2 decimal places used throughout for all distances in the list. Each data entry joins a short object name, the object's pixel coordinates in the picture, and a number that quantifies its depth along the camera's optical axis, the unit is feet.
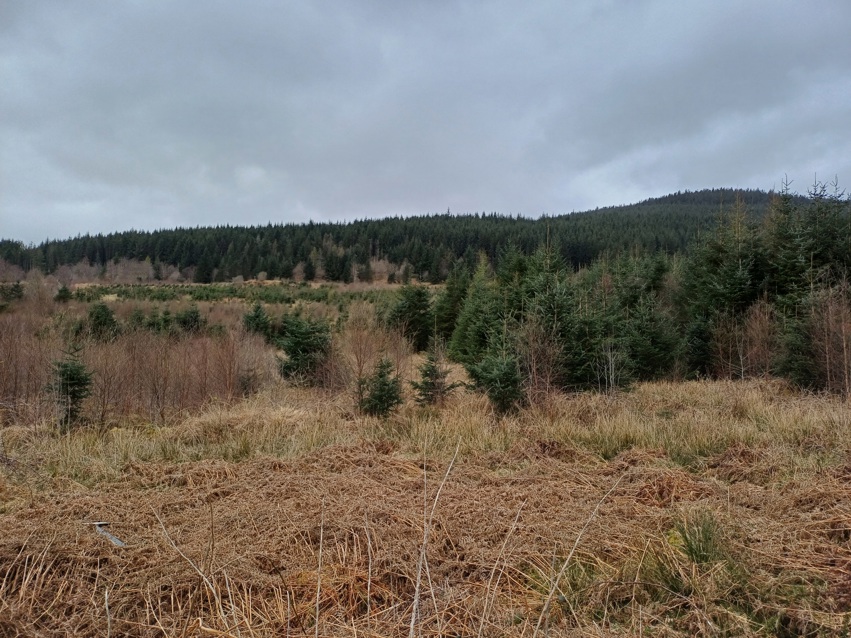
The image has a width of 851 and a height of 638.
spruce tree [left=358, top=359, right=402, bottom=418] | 30.12
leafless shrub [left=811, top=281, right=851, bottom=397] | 34.04
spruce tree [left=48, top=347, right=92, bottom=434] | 28.73
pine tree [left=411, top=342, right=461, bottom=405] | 35.37
